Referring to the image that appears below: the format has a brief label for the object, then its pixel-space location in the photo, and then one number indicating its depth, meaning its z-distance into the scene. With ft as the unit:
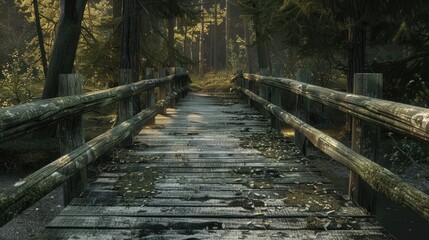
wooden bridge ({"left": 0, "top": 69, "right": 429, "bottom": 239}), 9.70
